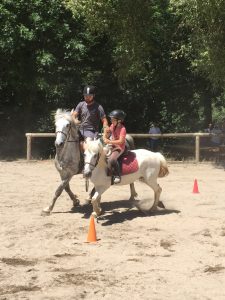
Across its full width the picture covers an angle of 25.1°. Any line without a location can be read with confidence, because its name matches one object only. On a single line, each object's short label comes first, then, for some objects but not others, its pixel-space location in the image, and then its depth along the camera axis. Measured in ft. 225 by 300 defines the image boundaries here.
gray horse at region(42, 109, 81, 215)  30.78
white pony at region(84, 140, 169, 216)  28.14
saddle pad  29.94
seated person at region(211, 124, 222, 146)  62.06
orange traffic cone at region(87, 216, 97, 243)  24.91
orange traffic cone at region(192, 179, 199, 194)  38.61
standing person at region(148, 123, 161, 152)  63.88
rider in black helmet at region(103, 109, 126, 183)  29.40
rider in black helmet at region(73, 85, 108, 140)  31.91
